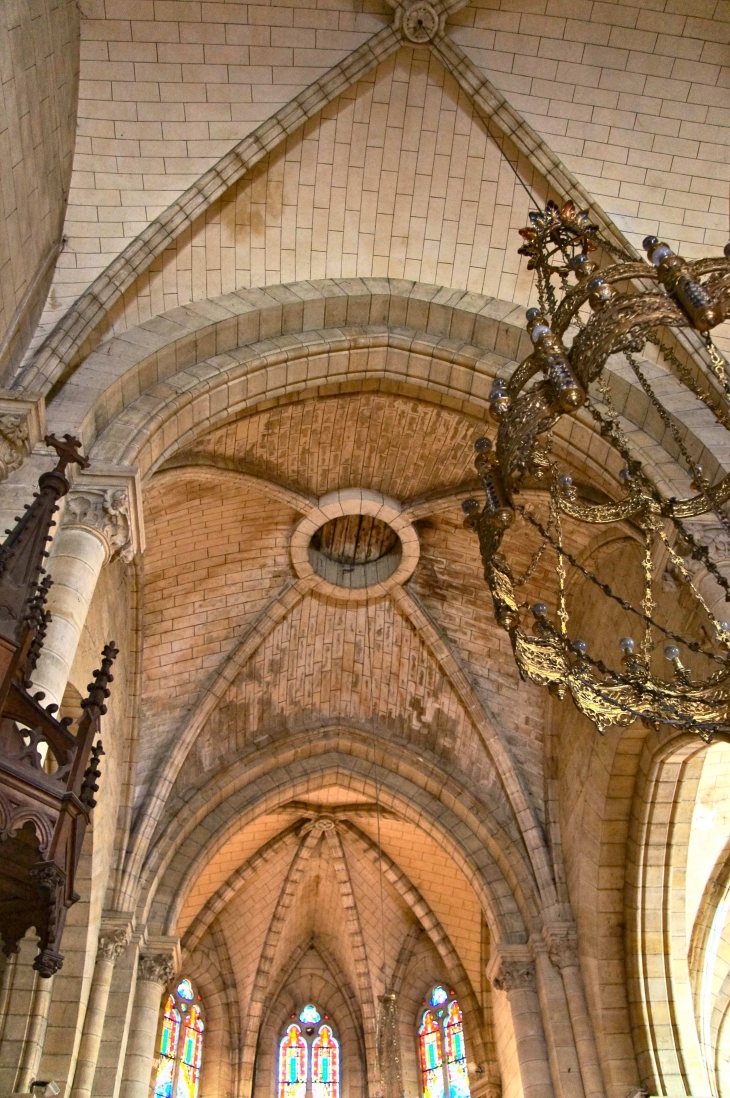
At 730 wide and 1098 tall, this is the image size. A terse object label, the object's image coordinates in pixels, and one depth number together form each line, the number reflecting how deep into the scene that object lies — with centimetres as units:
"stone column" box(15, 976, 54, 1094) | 734
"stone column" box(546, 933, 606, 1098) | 938
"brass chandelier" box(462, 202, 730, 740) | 446
